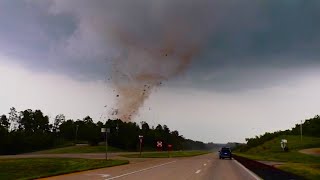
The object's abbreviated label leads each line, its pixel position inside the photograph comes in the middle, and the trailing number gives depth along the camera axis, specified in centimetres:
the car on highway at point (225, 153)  4105
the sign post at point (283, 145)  5623
